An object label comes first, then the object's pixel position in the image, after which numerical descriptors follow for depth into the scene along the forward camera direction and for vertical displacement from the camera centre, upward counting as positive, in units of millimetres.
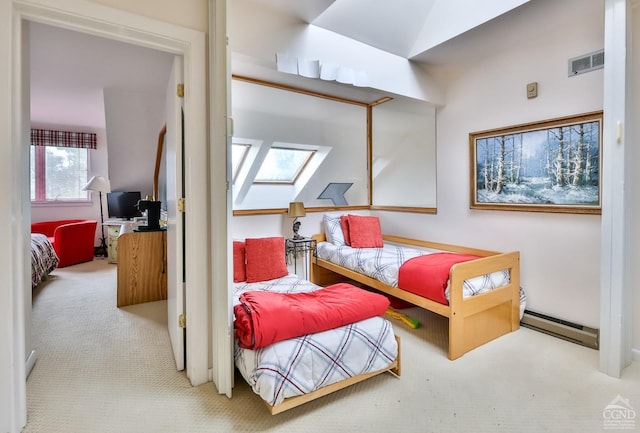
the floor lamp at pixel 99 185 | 4988 +408
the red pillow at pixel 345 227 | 3713 -214
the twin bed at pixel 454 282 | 2158 -576
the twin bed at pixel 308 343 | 1509 -693
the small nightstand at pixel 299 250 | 3438 -450
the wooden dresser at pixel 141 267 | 3053 -563
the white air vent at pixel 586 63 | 2262 +1069
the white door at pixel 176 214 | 1865 -24
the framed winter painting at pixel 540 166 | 2348 +351
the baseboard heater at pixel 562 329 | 2295 -933
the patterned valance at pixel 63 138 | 5090 +1205
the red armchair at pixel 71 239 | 4488 -414
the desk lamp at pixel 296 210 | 3336 -7
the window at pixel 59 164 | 5152 +787
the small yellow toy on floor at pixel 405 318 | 2639 -951
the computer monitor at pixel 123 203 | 5102 +118
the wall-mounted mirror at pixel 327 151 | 3367 +712
